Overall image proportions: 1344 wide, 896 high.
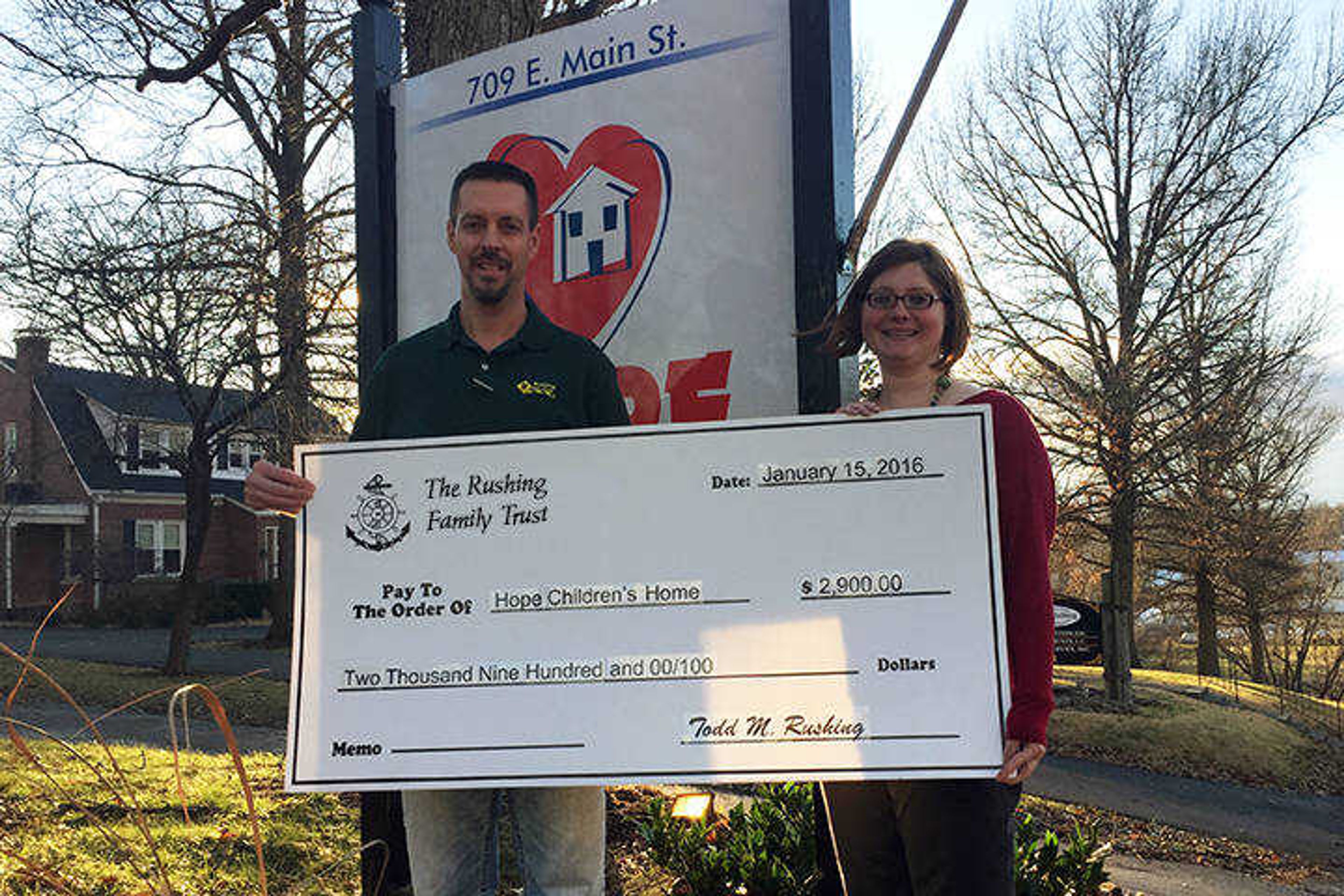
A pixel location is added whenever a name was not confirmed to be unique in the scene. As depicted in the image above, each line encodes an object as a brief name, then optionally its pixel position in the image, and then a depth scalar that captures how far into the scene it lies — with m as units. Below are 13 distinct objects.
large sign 2.98
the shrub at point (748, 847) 3.69
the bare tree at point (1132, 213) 16.06
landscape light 4.09
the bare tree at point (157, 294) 11.02
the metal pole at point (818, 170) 2.85
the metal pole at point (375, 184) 3.70
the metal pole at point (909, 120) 2.59
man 2.41
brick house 31.17
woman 2.08
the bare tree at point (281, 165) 9.91
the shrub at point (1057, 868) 3.62
